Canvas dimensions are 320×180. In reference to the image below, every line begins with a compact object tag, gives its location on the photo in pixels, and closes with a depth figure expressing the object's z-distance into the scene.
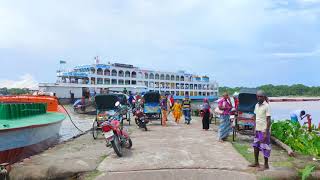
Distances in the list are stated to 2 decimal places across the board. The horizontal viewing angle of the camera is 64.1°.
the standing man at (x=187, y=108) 12.16
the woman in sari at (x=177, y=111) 12.84
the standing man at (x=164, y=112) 11.91
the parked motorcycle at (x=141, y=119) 10.04
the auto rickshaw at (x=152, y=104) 12.05
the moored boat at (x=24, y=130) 6.58
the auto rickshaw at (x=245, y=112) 8.29
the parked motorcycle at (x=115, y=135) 5.97
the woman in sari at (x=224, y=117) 7.60
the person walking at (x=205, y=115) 10.04
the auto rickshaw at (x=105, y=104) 9.33
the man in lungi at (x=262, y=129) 5.07
